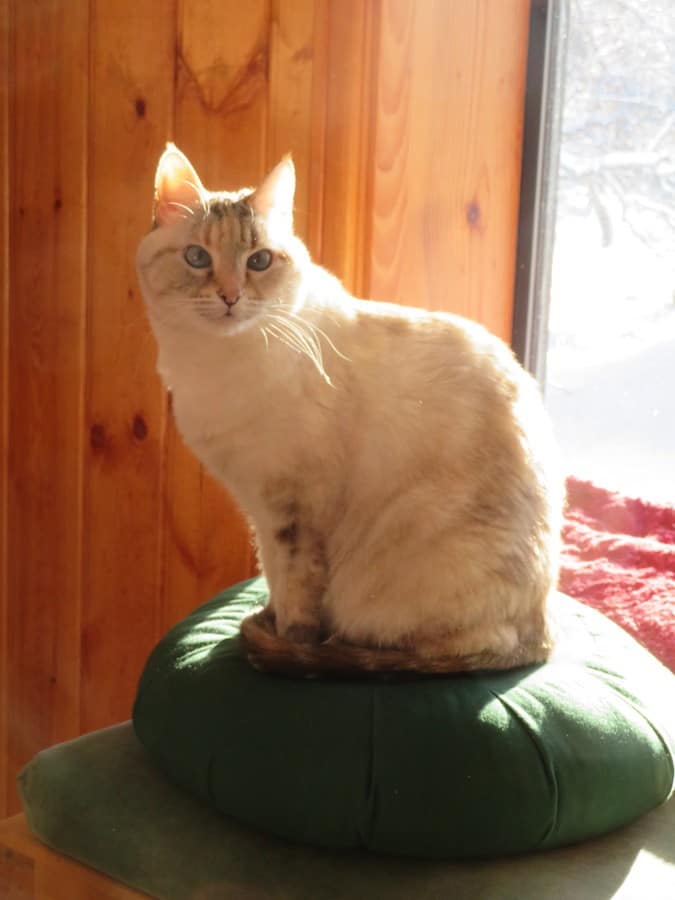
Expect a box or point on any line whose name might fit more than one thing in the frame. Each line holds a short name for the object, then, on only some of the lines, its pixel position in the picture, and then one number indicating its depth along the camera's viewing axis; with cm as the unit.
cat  138
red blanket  183
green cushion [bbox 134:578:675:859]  116
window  200
